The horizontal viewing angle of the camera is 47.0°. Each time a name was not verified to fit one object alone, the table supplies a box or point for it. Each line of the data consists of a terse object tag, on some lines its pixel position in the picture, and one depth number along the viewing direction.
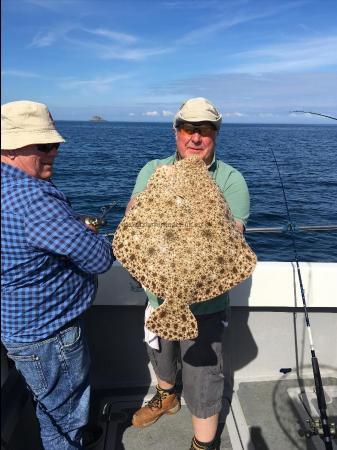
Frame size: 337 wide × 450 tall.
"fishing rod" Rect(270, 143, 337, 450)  2.47
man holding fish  2.58
